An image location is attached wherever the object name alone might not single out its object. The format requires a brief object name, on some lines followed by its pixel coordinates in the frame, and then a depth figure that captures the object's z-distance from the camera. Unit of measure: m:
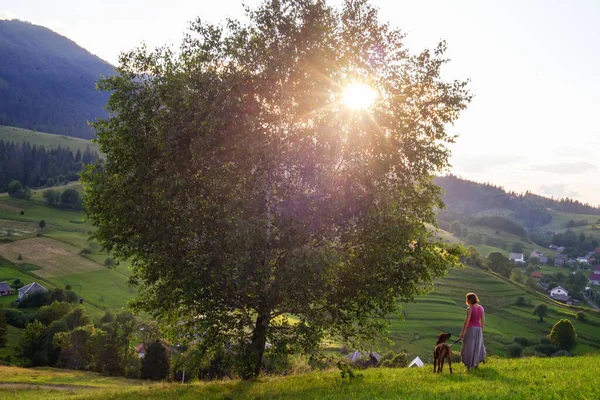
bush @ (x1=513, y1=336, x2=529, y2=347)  107.75
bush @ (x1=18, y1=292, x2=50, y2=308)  121.41
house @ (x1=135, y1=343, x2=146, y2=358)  107.88
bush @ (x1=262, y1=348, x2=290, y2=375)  19.83
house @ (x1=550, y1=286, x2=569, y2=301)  190.38
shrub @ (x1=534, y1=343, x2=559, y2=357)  98.94
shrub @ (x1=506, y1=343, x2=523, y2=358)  97.56
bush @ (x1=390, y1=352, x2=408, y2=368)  75.22
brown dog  17.30
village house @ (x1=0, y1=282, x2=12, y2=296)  126.94
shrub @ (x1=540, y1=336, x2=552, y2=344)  104.09
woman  17.55
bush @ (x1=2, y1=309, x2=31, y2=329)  111.81
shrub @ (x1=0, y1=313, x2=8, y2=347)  94.50
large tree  18.34
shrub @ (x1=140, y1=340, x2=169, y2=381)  77.12
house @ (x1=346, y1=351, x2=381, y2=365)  92.19
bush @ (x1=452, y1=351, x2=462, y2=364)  63.48
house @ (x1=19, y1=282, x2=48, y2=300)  122.97
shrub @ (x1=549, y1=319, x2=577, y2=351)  98.69
